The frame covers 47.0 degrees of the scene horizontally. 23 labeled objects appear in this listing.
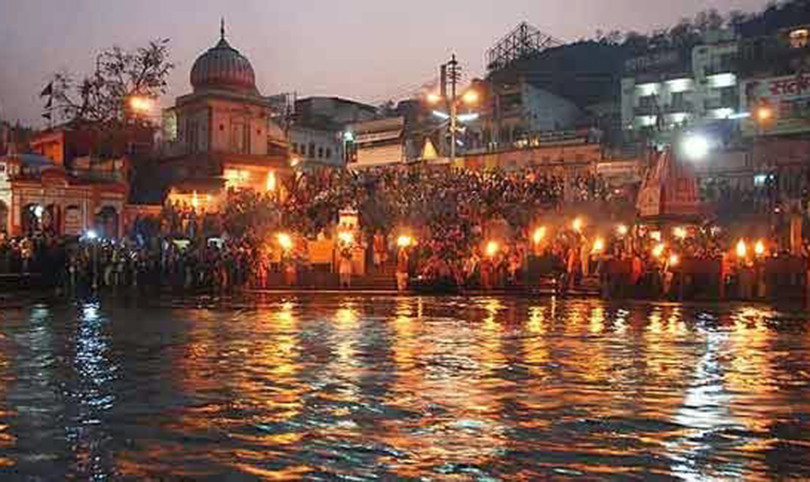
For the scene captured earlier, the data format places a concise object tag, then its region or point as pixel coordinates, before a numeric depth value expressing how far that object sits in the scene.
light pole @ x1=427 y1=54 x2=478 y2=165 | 43.06
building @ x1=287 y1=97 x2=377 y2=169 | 72.69
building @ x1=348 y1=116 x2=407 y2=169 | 68.25
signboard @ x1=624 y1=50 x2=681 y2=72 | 64.75
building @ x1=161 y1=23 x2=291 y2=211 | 54.44
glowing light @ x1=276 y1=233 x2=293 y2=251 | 35.84
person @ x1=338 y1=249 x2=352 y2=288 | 33.06
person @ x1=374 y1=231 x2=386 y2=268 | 35.31
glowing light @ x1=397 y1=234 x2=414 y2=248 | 34.84
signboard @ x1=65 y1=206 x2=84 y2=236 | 47.66
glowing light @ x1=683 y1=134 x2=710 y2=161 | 53.19
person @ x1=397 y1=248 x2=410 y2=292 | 32.06
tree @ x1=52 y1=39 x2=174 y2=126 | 58.78
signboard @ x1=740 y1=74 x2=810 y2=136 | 51.22
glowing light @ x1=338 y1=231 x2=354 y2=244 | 35.31
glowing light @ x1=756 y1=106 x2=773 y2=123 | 52.44
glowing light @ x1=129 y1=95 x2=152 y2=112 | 58.78
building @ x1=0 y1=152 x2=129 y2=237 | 45.56
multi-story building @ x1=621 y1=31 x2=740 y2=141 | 60.44
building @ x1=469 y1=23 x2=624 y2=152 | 65.06
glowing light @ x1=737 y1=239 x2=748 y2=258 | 30.16
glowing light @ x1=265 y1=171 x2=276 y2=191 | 50.44
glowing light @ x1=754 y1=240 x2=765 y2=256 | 30.62
